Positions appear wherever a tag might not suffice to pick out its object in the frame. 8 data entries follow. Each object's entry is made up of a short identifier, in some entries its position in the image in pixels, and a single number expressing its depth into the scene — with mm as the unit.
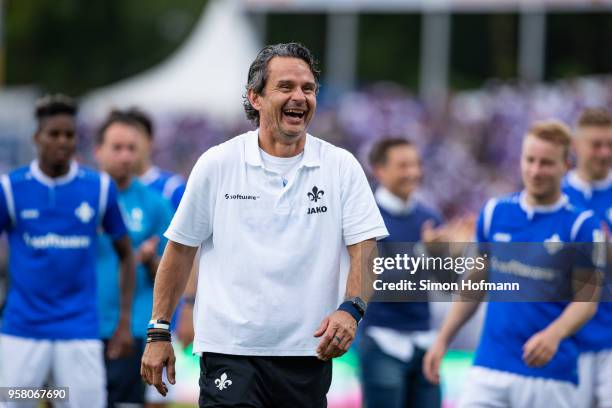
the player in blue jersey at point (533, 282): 14195
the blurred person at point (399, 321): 17234
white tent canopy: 57250
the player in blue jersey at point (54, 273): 14977
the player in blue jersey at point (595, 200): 16156
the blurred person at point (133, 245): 17172
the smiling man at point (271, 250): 10984
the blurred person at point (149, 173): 18531
